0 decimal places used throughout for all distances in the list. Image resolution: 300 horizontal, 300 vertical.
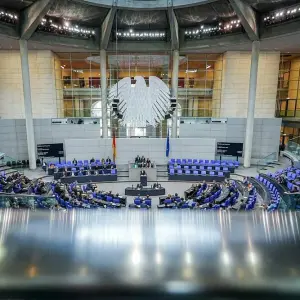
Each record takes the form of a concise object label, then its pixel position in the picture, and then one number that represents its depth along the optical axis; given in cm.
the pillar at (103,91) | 2014
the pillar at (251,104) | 1778
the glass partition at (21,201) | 607
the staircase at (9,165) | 1788
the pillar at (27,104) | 1716
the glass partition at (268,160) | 1998
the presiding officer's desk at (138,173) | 1694
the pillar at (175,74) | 2042
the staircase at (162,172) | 1775
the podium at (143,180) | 1572
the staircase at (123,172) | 1756
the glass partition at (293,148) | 1791
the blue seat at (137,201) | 1163
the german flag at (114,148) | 1850
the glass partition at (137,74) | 2188
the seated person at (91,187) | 1396
